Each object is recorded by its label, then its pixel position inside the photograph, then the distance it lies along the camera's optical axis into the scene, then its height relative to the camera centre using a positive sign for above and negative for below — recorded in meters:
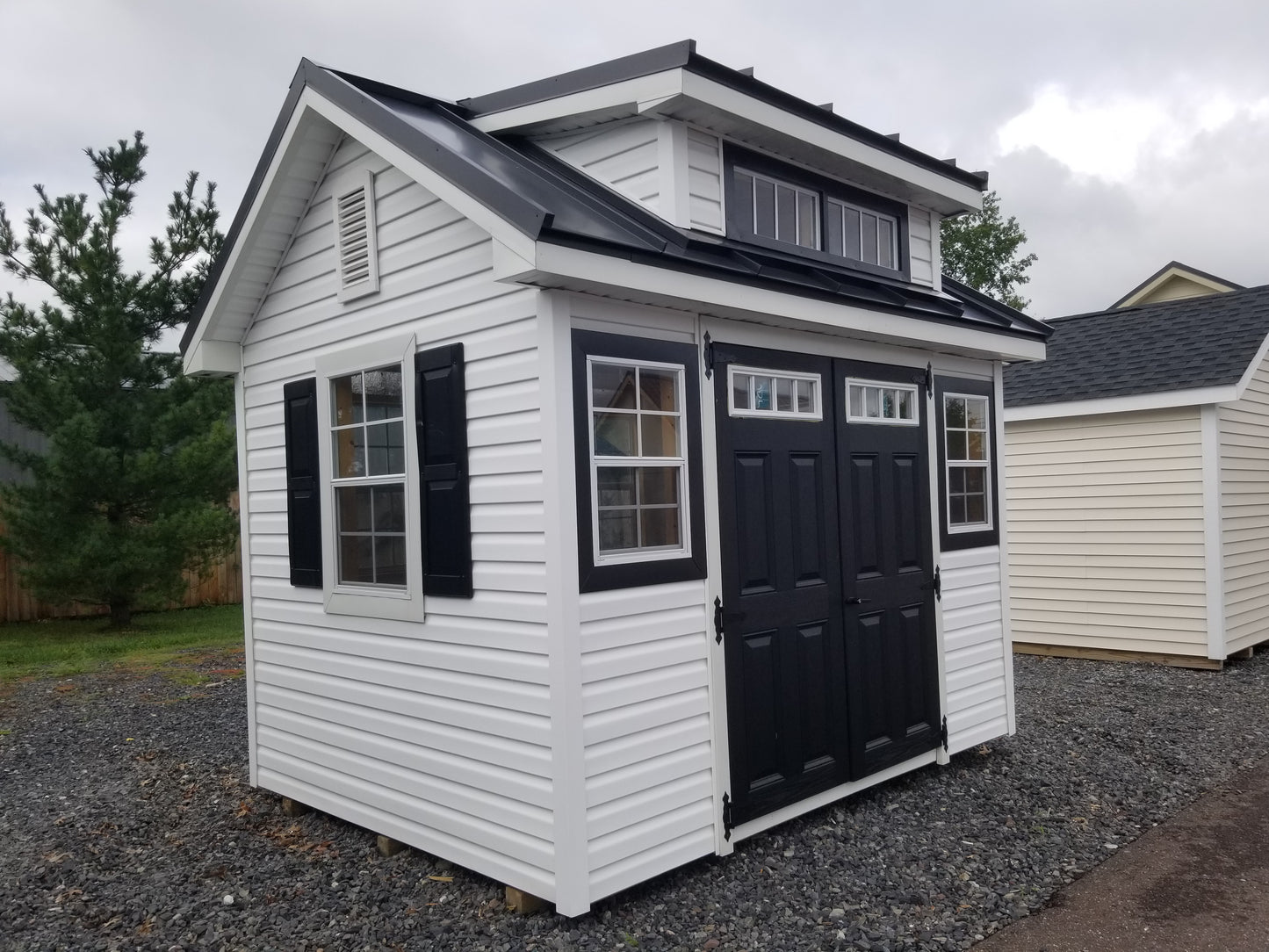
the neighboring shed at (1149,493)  9.25 -0.39
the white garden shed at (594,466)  4.09 +0.01
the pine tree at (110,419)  12.01 +0.79
